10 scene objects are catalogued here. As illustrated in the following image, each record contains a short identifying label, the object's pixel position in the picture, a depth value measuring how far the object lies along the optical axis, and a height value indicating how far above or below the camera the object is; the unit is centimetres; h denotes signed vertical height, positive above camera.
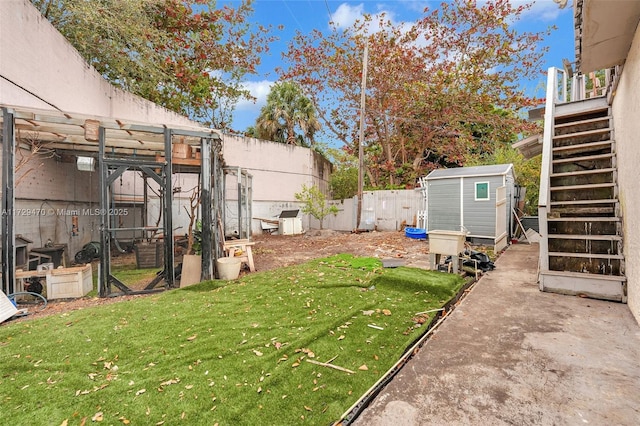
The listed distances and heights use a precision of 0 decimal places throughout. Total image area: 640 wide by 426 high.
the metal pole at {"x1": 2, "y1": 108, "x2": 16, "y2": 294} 395 +12
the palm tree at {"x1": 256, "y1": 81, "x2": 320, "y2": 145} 1608 +573
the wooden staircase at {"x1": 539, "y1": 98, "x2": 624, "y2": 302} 369 +0
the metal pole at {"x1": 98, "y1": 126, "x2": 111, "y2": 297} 439 -20
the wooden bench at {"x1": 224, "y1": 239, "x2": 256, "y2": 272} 590 -80
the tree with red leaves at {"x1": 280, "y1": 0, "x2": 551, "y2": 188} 1245 +645
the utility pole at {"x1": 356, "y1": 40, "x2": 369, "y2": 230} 1226 +398
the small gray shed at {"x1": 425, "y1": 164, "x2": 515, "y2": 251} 757 +30
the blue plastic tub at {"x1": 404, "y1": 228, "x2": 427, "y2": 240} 990 -75
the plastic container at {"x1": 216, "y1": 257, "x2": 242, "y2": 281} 525 -103
